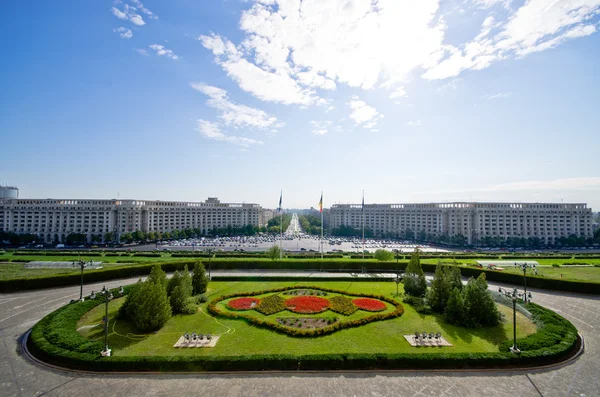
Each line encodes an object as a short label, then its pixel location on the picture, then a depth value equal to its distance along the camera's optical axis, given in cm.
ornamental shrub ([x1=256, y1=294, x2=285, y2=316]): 2517
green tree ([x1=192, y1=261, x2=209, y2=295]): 2981
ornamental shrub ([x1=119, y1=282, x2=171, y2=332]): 2091
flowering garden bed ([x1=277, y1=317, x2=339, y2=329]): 2202
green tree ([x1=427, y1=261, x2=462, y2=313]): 2567
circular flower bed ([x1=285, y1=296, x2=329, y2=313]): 2552
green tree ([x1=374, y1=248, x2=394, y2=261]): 4647
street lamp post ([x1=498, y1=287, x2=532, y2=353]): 1736
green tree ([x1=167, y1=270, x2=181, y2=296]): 2580
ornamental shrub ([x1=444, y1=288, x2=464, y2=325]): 2291
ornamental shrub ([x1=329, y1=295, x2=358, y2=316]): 2497
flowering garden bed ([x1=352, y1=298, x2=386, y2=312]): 2579
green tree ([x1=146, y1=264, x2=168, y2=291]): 2212
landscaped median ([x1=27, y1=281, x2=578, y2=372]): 1625
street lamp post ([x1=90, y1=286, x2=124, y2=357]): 1692
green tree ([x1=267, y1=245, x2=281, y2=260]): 4769
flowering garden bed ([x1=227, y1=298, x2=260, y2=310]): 2610
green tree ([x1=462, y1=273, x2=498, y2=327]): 2266
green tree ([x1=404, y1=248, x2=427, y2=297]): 2936
